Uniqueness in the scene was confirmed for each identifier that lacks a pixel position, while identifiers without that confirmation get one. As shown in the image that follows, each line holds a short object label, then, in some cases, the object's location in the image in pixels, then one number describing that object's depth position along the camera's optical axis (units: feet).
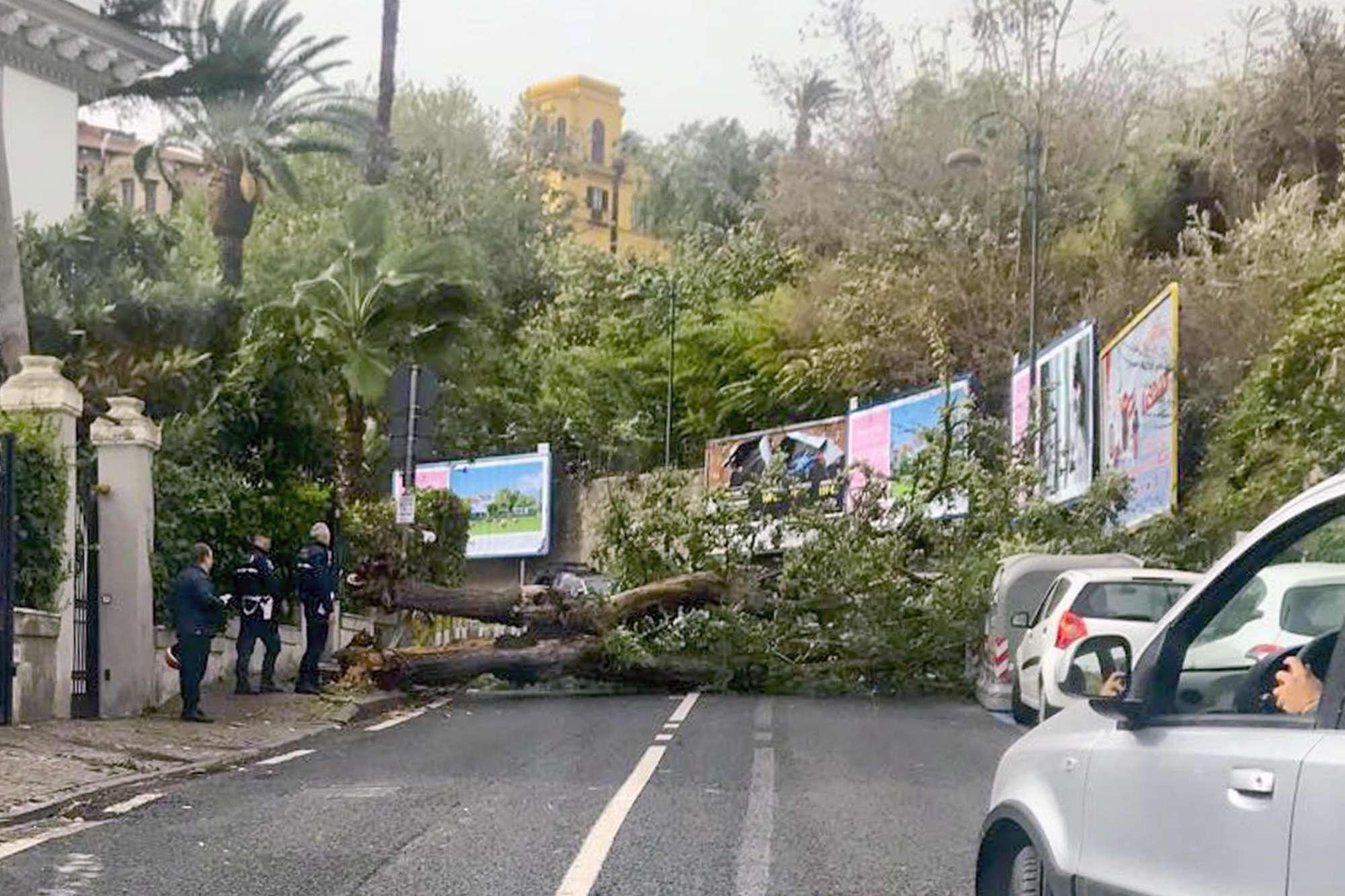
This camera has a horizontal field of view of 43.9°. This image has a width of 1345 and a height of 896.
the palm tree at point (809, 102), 163.22
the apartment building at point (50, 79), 86.79
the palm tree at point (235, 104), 107.34
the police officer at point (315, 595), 61.31
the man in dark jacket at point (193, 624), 49.55
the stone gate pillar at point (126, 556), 51.52
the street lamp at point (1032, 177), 89.40
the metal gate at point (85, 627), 50.60
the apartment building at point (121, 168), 207.10
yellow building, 308.60
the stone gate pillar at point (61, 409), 48.80
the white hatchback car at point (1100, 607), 49.39
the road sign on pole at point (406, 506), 67.82
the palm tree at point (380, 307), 90.33
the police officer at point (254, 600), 58.13
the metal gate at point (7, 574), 44.86
